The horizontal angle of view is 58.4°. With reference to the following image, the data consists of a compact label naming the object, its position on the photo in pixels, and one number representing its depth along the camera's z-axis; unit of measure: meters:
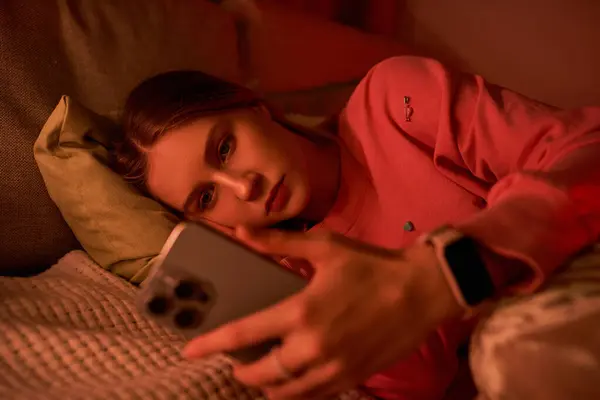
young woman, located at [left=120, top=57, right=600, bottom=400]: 0.47
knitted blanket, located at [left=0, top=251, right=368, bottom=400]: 0.62
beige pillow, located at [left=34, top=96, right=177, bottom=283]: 0.96
